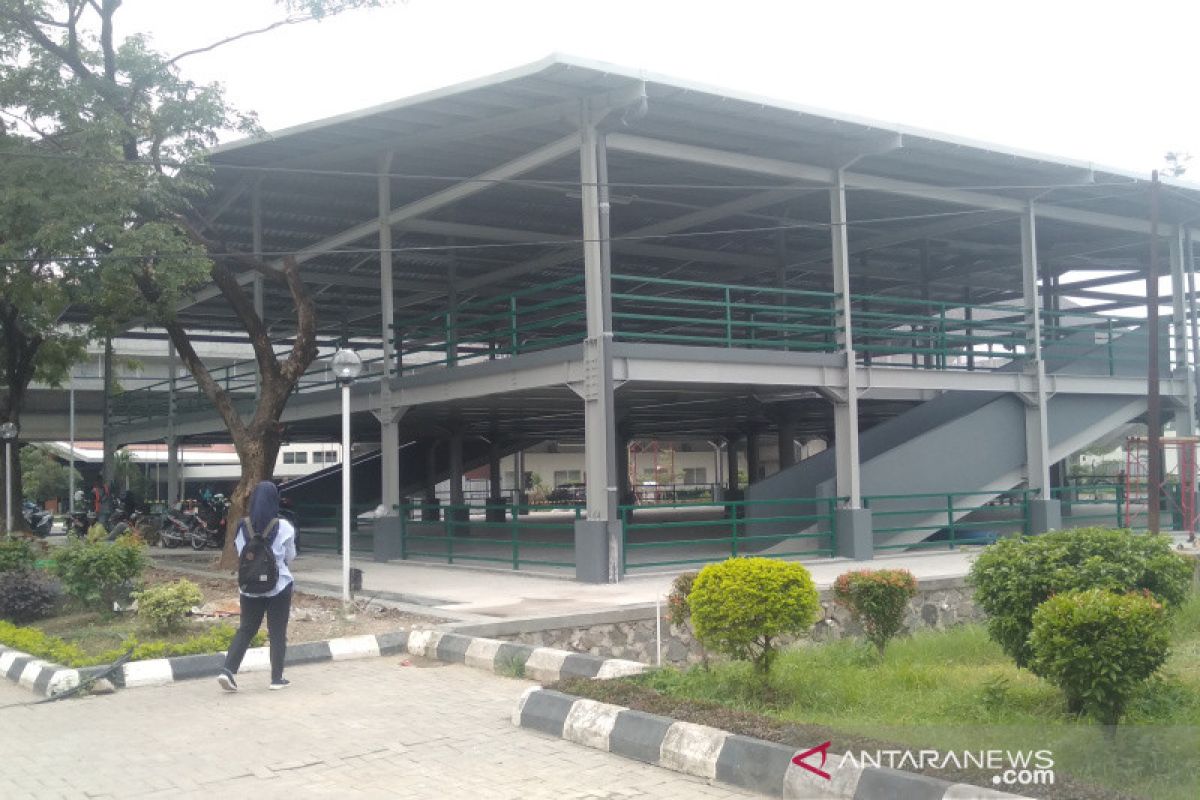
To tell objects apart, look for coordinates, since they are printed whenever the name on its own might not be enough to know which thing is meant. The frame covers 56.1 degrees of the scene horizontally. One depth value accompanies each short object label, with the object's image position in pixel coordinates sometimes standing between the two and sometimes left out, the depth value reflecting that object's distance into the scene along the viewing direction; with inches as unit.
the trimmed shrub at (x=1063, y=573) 263.6
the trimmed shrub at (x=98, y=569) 460.1
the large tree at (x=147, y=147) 602.2
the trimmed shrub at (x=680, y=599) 309.9
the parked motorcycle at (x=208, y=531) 904.3
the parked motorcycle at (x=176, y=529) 928.9
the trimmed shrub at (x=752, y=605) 267.6
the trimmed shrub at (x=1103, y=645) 210.1
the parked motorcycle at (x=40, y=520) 1167.6
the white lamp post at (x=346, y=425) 491.8
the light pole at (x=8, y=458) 843.4
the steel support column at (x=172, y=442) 1088.2
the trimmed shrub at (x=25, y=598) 475.8
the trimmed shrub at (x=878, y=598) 370.3
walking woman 327.6
